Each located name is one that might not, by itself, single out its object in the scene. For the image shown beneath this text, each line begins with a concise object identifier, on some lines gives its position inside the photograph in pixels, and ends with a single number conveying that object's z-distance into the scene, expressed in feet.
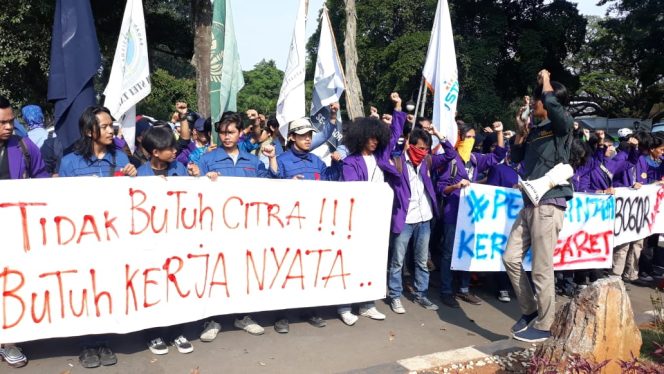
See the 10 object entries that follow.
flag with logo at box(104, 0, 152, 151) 17.97
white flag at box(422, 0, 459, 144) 20.31
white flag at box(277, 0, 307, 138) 20.50
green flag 25.00
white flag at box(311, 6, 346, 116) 22.40
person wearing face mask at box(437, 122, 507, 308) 18.88
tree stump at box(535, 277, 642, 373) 11.84
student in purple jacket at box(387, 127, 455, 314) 17.47
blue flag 16.35
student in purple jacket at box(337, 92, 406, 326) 16.69
